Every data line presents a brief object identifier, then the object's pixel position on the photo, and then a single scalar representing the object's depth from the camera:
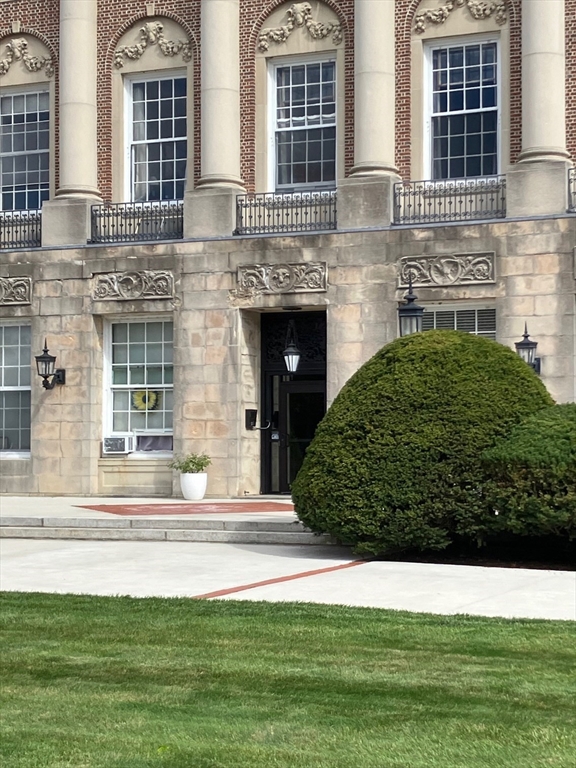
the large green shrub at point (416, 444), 16.78
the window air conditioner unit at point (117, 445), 29.48
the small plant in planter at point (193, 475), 27.56
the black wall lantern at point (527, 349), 24.73
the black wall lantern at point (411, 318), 21.64
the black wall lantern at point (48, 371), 29.17
